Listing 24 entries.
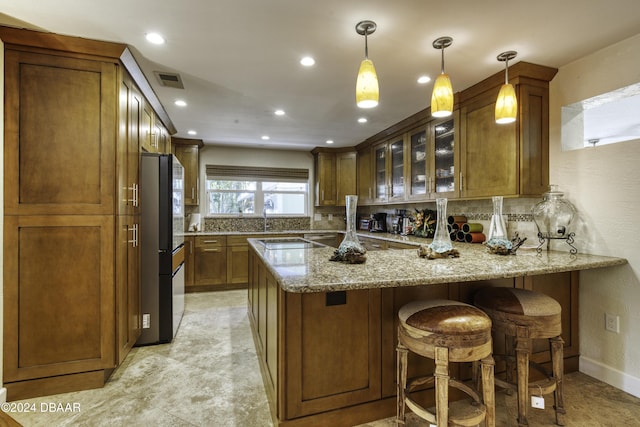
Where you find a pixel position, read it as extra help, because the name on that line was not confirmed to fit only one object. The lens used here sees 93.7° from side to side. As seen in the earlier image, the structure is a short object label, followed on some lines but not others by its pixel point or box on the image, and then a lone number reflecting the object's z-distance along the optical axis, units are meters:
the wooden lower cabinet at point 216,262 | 4.64
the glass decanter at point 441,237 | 2.01
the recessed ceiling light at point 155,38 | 2.01
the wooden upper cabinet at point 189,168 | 4.87
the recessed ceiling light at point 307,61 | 2.28
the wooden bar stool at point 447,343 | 1.34
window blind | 5.25
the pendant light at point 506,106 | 1.92
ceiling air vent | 2.56
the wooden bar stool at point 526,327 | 1.62
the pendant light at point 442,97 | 1.73
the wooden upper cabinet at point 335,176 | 5.37
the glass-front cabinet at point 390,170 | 4.10
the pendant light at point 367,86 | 1.59
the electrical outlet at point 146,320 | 2.73
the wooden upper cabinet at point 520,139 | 2.44
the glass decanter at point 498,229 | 2.18
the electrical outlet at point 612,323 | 2.13
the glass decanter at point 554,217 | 2.35
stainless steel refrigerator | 2.70
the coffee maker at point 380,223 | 4.99
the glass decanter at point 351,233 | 1.82
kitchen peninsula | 1.51
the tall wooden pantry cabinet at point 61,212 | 1.96
